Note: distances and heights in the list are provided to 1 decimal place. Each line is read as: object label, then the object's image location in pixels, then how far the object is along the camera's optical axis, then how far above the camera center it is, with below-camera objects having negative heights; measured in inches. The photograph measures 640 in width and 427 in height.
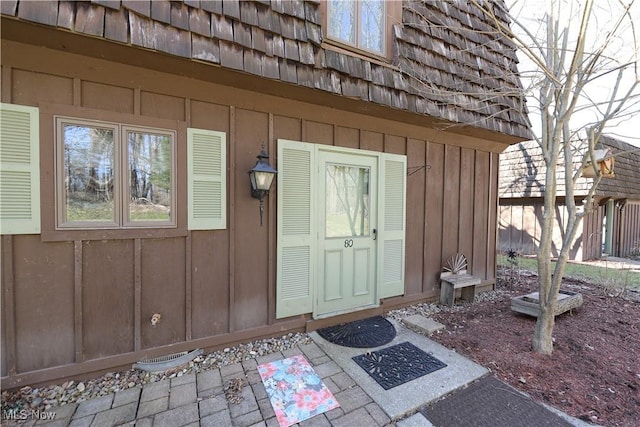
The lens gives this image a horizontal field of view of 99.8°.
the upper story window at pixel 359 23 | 118.3 +84.1
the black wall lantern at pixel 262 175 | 103.0 +12.1
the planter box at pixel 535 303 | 135.3 -48.6
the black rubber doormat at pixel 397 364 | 91.4 -57.6
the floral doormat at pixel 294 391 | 76.3 -57.9
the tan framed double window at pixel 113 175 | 86.8 +10.0
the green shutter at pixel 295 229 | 118.2 -10.2
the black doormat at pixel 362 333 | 115.3 -57.5
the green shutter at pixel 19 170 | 78.8 +10.0
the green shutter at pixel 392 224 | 144.6 -8.8
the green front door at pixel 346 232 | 129.0 -12.5
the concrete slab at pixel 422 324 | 125.2 -56.2
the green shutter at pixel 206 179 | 102.0 +10.2
